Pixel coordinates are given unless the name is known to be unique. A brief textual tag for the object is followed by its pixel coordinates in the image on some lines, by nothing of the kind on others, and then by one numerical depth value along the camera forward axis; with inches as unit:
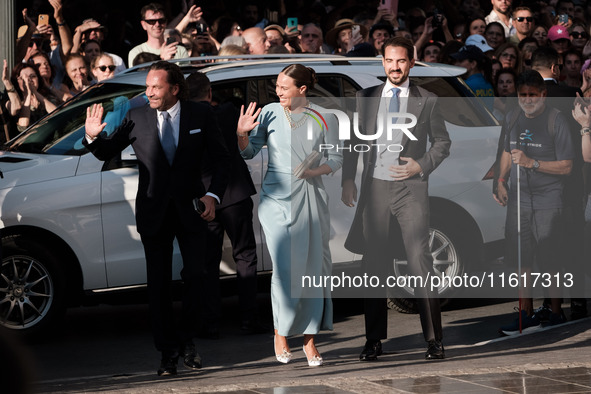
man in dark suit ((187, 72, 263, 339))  658.2
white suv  641.6
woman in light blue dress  571.5
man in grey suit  574.2
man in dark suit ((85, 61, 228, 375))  546.0
